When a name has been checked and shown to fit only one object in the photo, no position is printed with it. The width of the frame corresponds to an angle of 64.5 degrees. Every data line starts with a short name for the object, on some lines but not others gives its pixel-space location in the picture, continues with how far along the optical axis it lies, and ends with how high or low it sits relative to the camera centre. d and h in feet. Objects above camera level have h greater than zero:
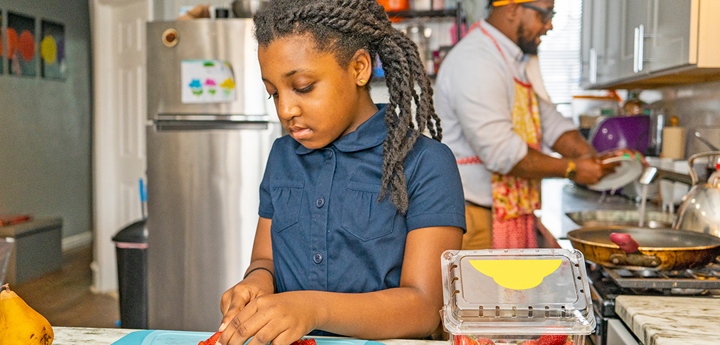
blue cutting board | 2.40 -0.90
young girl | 2.72 -0.29
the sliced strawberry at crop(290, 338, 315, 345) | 2.26 -0.84
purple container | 9.08 -0.03
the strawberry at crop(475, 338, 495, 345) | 2.04 -0.75
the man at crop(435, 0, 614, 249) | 5.40 +0.06
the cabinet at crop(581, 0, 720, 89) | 4.88 +0.95
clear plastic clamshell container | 2.02 -0.61
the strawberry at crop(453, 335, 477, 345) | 2.04 -0.75
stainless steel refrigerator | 7.83 -0.44
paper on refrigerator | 7.81 +0.66
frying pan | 3.54 -0.77
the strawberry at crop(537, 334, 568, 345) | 2.02 -0.73
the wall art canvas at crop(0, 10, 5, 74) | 12.94 +1.79
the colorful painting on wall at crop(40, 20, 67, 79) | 14.38 +1.99
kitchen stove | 3.39 -0.93
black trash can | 8.25 -2.12
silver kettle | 4.21 -0.58
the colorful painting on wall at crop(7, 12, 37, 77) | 13.25 +1.97
